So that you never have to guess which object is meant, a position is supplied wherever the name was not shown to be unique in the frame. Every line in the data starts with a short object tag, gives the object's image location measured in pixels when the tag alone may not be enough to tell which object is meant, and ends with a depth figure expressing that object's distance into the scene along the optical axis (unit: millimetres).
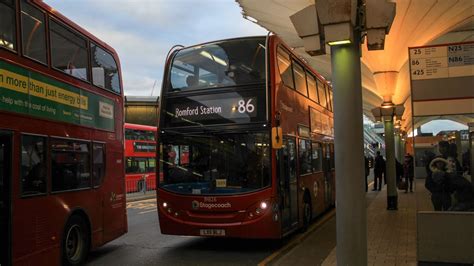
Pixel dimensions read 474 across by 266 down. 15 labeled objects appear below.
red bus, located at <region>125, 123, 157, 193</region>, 24797
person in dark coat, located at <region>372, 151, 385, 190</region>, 22297
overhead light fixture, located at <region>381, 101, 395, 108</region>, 16453
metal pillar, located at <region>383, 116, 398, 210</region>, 14375
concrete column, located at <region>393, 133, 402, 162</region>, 33303
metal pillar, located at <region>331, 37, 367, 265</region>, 5098
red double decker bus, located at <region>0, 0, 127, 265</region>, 5941
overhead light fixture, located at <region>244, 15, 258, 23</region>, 19341
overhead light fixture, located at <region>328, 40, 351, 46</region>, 5015
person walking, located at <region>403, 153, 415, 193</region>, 22188
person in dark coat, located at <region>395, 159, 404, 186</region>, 22250
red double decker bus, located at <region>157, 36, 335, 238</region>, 8742
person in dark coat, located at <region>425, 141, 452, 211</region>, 6477
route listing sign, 6492
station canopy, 13758
